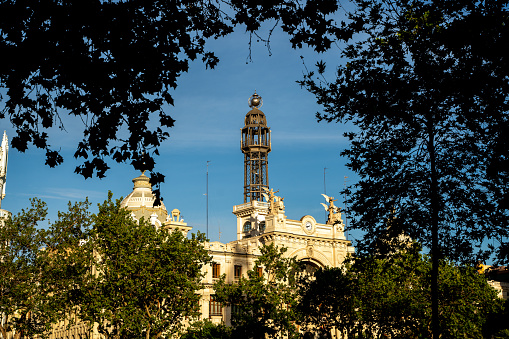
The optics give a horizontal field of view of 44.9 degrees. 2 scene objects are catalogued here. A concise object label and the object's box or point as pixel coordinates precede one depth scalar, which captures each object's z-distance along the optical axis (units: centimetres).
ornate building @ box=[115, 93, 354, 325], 6230
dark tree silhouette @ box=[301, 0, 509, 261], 1939
